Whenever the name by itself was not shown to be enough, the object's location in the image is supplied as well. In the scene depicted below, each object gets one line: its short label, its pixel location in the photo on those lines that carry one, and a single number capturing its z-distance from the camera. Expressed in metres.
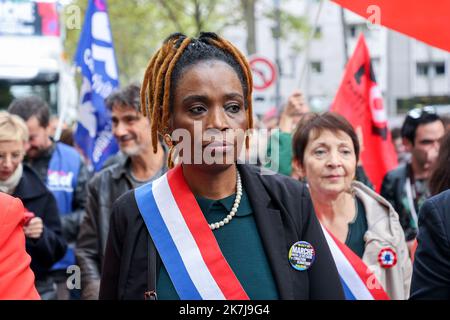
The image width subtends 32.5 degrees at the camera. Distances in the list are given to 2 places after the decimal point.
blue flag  6.12
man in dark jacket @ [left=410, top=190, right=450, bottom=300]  2.04
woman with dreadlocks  2.21
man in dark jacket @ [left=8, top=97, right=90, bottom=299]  5.21
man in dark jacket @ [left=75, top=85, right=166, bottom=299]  4.25
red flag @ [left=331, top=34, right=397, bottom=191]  5.76
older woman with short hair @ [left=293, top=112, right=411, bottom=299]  3.50
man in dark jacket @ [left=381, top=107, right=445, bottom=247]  4.96
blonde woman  4.19
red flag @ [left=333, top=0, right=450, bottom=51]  2.43
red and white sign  8.62
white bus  13.96
